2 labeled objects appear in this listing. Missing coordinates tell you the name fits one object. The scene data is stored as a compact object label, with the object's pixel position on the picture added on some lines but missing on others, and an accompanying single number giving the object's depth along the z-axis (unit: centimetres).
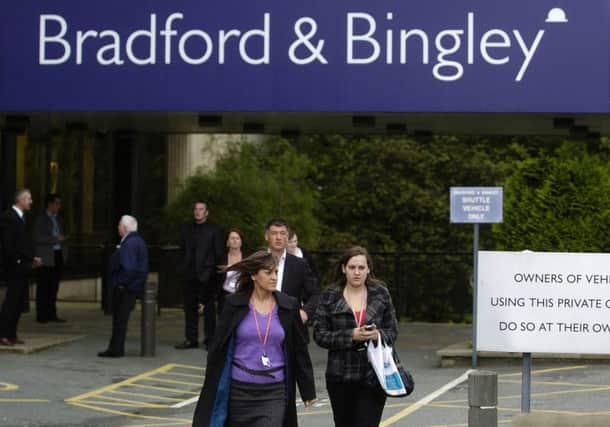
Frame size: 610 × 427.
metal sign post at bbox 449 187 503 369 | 1655
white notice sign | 1012
